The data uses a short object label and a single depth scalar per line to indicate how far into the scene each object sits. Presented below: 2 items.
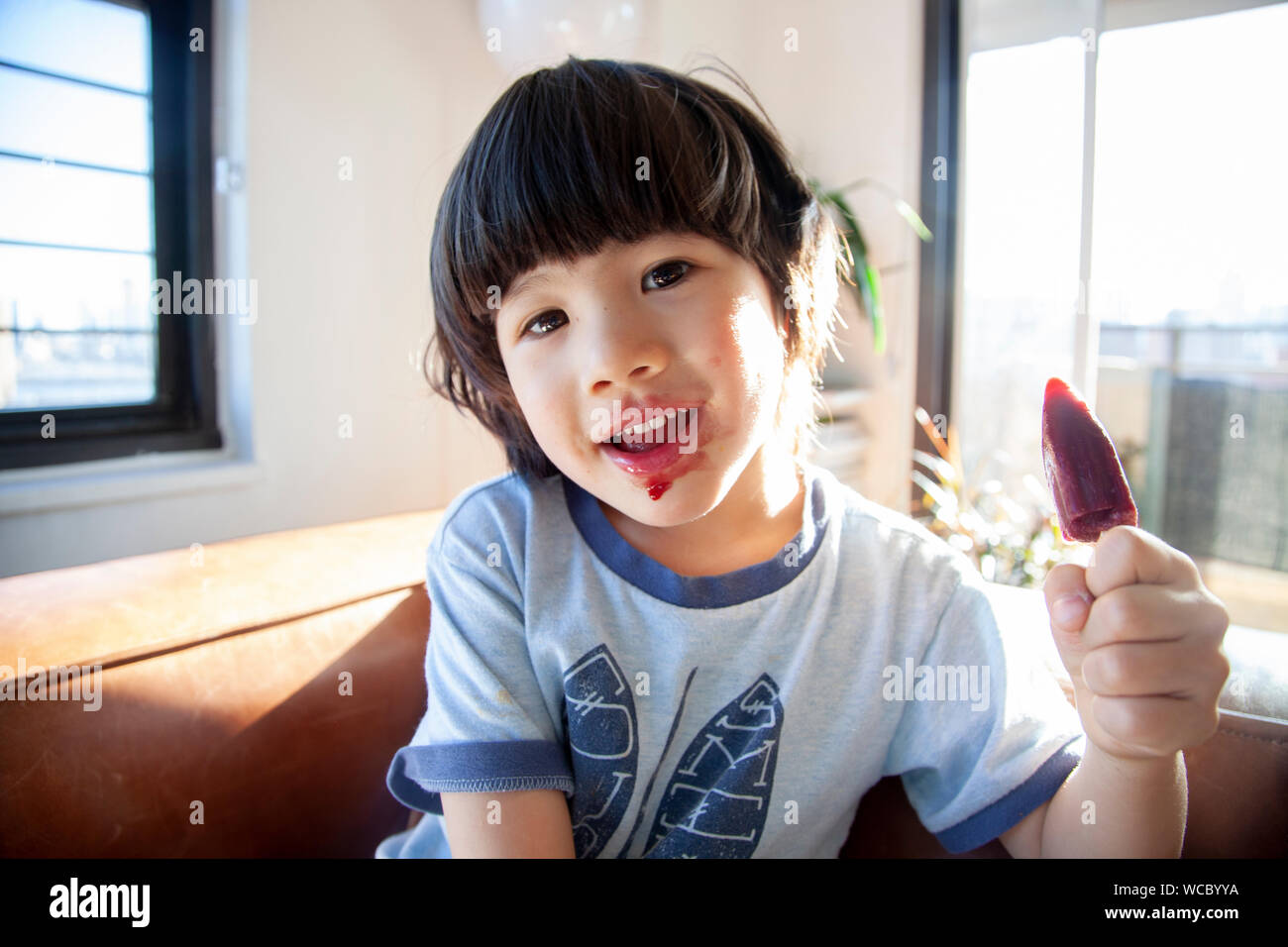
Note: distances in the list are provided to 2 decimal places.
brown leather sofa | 0.63
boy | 0.63
